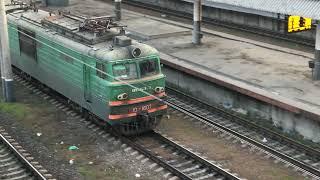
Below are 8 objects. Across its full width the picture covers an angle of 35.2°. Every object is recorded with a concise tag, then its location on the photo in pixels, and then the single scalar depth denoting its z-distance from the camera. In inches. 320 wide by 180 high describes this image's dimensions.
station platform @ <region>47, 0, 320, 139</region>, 697.6
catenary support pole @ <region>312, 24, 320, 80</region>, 750.2
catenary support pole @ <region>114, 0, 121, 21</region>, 1237.1
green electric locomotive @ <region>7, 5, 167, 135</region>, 596.4
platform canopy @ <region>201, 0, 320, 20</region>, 713.0
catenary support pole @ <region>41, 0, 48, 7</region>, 1520.7
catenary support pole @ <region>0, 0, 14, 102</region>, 765.3
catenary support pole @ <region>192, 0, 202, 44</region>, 988.6
